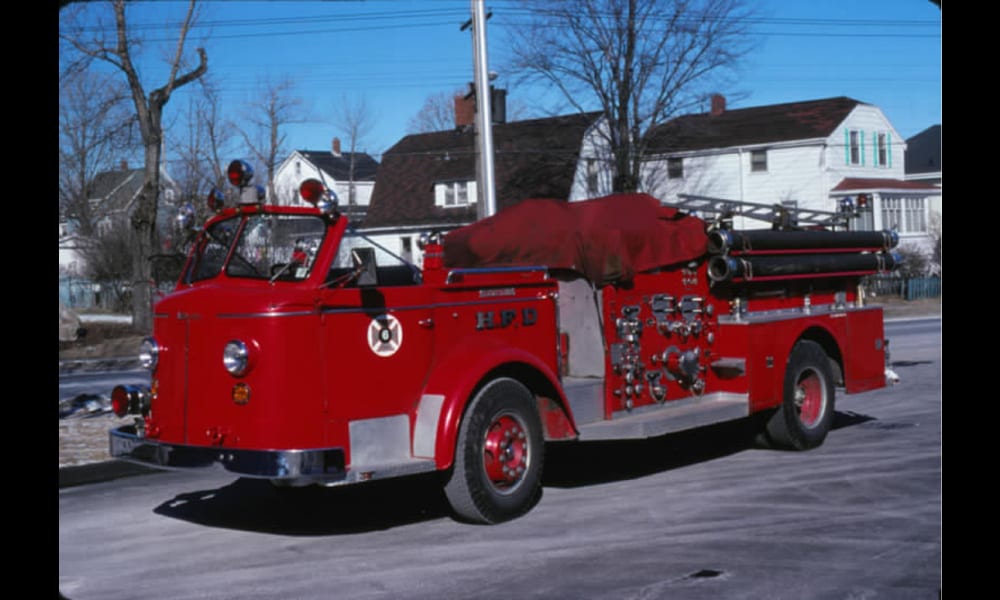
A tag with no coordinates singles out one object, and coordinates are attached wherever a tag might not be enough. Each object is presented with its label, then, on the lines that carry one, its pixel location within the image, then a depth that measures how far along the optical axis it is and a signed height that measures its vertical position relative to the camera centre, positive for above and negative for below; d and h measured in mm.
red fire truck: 7082 -343
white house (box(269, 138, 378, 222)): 62056 +7714
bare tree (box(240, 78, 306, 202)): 38531 +5524
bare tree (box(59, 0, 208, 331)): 26047 +4650
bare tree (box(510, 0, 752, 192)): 37500 +7498
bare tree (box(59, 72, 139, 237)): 27828 +4006
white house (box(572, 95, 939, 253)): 45188 +5210
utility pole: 17938 +2870
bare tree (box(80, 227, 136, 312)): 43469 +1670
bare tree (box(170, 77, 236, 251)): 33781 +4217
